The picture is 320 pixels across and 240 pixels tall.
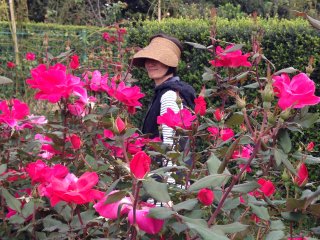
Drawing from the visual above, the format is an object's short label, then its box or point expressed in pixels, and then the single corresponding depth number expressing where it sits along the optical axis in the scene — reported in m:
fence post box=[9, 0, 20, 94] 5.95
